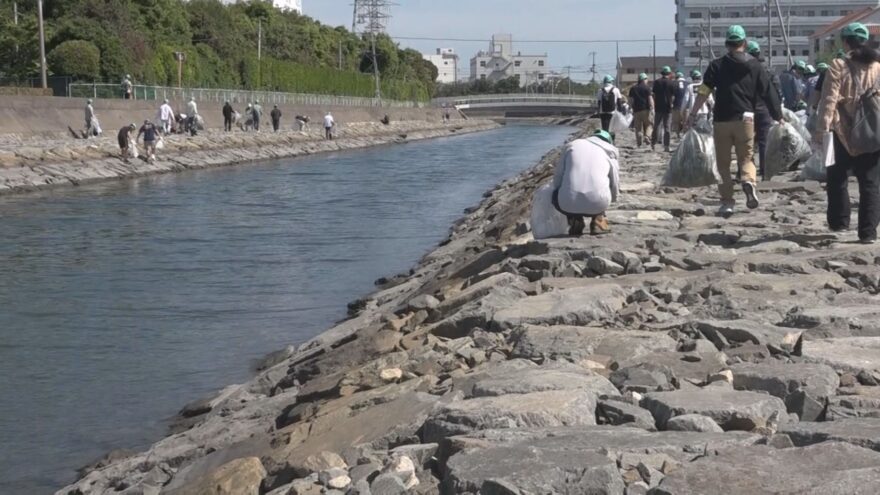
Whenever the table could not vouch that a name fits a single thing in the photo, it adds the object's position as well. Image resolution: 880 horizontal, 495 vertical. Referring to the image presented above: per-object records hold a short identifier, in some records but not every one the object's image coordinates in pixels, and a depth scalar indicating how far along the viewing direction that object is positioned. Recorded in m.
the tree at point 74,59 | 42.94
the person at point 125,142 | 33.59
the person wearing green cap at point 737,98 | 9.59
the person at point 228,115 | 48.16
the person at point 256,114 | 51.15
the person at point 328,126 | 58.19
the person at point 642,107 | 20.62
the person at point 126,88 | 40.94
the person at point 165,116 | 38.90
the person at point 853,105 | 7.83
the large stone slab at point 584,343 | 5.51
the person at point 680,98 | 20.25
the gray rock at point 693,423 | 4.12
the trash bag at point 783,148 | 14.03
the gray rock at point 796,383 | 4.41
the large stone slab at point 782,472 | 3.41
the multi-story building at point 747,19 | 105.69
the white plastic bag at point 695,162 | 12.37
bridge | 118.69
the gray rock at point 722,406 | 4.20
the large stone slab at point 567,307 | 6.29
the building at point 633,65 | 140.88
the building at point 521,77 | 196.75
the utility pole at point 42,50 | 37.71
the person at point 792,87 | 19.28
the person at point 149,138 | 34.28
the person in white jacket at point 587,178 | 8.77
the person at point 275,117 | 53.09
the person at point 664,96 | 19.47
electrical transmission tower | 106.88
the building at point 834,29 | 74.44
